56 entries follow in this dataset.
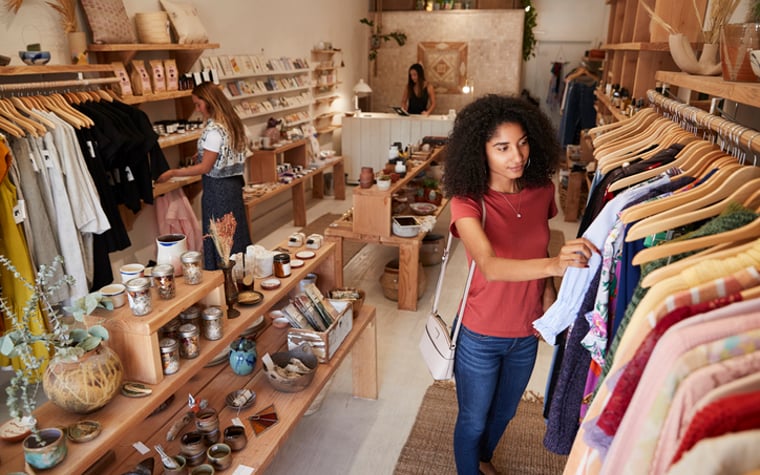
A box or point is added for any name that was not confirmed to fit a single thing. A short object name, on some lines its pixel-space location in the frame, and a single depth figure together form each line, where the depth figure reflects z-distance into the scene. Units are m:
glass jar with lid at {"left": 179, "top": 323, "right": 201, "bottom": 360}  1.88
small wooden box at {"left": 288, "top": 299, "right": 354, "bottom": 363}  2.45
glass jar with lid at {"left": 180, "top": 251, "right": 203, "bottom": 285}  1.90
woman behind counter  8.71
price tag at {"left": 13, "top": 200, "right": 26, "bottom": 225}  2.79
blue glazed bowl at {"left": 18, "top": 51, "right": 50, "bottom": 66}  3.17
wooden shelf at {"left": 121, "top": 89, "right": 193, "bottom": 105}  4.03
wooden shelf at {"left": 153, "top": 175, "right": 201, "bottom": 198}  4.32
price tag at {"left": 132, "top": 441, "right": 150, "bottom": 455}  1.92
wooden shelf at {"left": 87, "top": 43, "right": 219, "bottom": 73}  3.95
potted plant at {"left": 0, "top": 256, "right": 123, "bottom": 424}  1.49
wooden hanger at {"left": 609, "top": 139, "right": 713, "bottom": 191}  1.53
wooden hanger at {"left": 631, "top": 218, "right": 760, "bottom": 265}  0.99
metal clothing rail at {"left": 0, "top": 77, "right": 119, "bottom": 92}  3.11
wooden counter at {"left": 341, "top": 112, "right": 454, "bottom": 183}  8.00
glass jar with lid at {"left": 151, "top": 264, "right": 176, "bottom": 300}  1.79
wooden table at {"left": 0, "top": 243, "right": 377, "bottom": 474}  1.55
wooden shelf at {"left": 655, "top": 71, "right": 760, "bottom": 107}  1.26
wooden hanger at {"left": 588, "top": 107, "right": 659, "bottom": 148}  2.33
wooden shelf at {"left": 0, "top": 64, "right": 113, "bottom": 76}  2.93
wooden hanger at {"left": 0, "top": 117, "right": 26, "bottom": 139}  2.81
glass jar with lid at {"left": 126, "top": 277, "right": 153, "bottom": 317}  1.67
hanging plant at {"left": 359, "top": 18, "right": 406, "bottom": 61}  10.47
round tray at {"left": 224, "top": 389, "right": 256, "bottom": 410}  2.19
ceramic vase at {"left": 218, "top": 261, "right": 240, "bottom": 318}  2.17
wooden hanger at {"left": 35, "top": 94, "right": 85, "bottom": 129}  3.25
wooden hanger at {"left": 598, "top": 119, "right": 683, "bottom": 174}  1.86
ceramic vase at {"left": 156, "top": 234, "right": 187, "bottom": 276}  1.99
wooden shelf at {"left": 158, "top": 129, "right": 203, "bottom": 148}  4.29
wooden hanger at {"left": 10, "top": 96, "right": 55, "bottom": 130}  3.08
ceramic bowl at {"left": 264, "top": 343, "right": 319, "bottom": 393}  2.27
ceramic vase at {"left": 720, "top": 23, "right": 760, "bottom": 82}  1.44
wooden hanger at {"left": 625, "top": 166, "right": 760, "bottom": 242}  1.14
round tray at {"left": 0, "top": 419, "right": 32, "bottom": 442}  1.58
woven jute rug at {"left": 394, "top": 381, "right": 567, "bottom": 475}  2.62
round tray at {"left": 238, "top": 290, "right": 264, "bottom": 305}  2.28
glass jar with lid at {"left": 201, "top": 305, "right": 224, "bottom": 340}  1.99
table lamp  9.10
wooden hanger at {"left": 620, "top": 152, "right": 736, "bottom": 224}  1.23
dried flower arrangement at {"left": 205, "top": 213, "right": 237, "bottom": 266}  2.21
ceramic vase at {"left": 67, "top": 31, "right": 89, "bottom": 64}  3.71
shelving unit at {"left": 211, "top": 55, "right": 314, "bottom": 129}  6.09
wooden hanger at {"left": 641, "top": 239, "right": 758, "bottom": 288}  0.94
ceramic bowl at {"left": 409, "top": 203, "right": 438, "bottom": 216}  4.93
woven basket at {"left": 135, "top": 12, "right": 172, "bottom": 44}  4.33
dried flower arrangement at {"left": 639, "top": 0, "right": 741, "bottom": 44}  2.09
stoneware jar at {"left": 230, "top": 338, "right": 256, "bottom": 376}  2.40
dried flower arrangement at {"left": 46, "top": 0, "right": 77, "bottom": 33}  3.65
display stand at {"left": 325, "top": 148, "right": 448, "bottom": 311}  4.26
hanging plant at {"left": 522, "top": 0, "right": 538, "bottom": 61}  10.46
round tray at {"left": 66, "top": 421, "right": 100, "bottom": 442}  1.51
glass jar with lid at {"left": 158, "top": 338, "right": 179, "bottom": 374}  1.78
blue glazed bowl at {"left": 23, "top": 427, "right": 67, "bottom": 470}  1.41
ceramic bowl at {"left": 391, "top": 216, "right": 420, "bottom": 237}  4.25
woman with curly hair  1.88
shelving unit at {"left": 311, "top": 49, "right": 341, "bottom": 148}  8.11
